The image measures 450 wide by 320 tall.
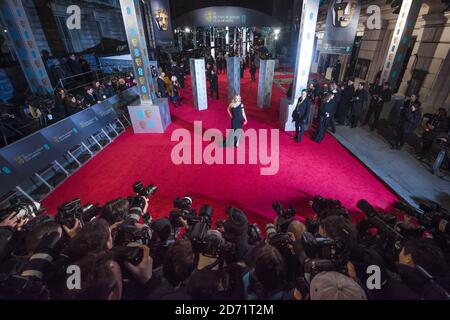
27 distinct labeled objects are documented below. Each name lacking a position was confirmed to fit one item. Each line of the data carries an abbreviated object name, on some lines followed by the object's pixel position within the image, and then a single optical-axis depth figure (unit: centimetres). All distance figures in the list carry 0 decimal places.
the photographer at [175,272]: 193
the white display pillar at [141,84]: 695
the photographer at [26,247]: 214
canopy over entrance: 1645
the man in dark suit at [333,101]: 728
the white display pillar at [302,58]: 689
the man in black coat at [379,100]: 804
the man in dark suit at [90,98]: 870
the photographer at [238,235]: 236
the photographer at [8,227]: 221
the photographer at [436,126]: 595
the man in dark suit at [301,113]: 695
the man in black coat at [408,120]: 628
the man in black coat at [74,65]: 1173
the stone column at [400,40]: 815
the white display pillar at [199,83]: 1040
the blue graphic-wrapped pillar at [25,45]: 843
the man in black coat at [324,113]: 698
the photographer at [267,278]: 184
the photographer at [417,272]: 173
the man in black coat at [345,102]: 846
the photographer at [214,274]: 189
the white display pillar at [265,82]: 1028
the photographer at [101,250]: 191
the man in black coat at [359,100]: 805
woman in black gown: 653
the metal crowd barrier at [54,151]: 493
